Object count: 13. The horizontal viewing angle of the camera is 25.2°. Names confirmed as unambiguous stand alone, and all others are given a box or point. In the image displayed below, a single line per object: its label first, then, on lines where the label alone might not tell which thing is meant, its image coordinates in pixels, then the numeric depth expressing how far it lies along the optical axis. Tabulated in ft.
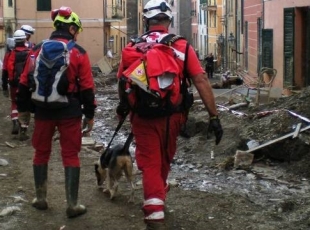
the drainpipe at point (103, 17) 144.56
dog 21.33
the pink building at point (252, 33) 72.33
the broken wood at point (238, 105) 41.83
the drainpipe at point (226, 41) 121.78
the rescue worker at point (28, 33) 35.82
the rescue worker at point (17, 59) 34.78
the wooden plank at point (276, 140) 27.25
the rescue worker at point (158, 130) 16.80
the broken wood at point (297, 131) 27.02
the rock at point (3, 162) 28.12
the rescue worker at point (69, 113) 18.88
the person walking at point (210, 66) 132.68
